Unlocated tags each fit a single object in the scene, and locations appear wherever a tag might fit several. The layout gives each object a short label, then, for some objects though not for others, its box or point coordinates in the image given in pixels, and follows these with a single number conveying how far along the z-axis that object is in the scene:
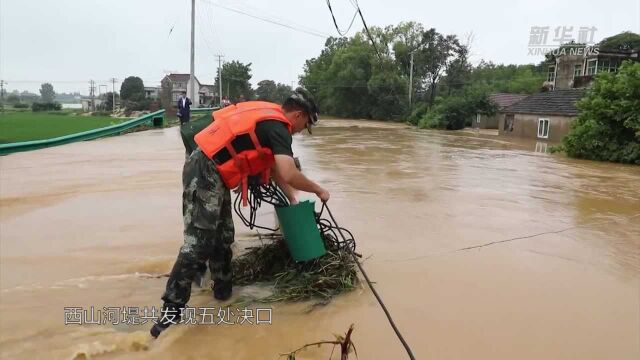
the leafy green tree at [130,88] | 63.16
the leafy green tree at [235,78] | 58.84
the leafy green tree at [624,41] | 45.34
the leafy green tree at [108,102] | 67.29
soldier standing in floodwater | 2.81
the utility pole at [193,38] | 26.04
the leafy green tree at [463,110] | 35.03
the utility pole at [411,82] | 45.73
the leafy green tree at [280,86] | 67.69
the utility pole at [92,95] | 74.35
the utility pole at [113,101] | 62.53
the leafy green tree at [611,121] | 14.25
